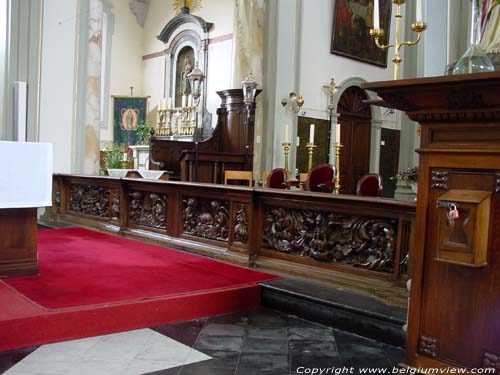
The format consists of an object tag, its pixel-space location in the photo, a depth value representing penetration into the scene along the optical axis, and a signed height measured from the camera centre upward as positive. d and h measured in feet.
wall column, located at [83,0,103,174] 26.30 +2.60
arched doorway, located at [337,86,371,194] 37.06 +2.23
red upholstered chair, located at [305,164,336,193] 18.37 -0.41
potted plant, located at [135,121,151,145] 39.29 +1.96
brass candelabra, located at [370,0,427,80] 9.09 +2.50
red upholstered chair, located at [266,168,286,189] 20.16 -0.54
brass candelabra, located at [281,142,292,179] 27.20 +0.88
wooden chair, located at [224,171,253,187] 26.28 -0.62
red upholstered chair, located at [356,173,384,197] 15.96 -0.50
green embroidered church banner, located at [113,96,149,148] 44.91 +3.58
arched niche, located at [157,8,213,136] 37.96 +8.52
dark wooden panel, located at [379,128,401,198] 39.68 +0.90
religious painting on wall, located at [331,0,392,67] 35.40 +9.49
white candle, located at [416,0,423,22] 8.58 +2.61
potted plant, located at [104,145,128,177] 33.60 -0.09
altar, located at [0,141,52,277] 10.91 -0.90
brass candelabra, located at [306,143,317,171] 24.22 +0.67
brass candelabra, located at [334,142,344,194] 17.12 +0.03
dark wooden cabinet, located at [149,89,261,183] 29.30 +0.98
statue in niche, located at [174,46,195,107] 40.92 +6.99
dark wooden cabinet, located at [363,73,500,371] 5.27 -0.50
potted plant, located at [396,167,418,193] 18.32 -0.19
